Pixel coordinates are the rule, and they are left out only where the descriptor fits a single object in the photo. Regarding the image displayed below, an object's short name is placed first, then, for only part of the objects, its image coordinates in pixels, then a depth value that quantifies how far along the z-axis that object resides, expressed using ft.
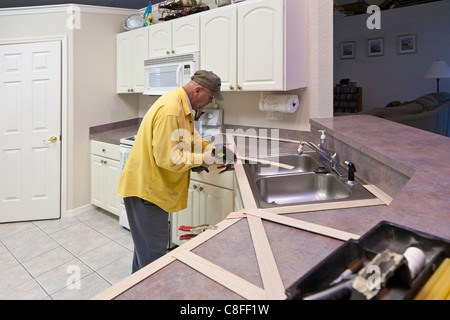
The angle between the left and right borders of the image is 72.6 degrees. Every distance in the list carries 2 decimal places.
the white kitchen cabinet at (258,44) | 7.61
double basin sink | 5.51
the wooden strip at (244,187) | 4.28
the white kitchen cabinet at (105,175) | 11.12
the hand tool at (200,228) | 3.54
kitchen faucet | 5.70
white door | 11.19
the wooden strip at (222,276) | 2.23
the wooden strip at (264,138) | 8.96
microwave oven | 9.38
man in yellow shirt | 5.42
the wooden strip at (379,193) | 4.16
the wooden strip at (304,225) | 3.01
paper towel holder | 9.22
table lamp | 19.10
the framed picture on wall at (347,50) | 24.41
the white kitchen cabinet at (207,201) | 7.30
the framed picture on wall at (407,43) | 21.81
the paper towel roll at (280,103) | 8.41
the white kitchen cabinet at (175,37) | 9.40
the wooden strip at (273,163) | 6.68
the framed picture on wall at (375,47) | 23.12
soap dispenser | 6.78
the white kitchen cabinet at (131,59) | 11.32
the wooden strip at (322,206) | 3.83
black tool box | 1.84
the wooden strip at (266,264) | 2.23
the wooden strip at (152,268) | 2.30
